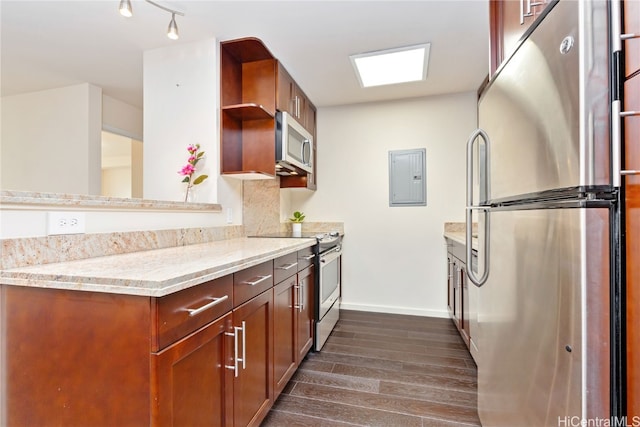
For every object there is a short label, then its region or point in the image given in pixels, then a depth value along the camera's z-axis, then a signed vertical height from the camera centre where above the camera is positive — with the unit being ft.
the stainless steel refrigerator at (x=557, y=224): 2.20 -0.11
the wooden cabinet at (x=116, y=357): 2.66 -1.46
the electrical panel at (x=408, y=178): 10.40 +1.35
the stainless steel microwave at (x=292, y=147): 7.43 +1.95
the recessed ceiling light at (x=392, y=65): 7.34 +4.28
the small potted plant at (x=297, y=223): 9.20 -0.31
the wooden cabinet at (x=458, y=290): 7.40 -2.24
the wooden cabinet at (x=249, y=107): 6.98 +2.82
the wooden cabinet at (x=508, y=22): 3.23 +2.54
